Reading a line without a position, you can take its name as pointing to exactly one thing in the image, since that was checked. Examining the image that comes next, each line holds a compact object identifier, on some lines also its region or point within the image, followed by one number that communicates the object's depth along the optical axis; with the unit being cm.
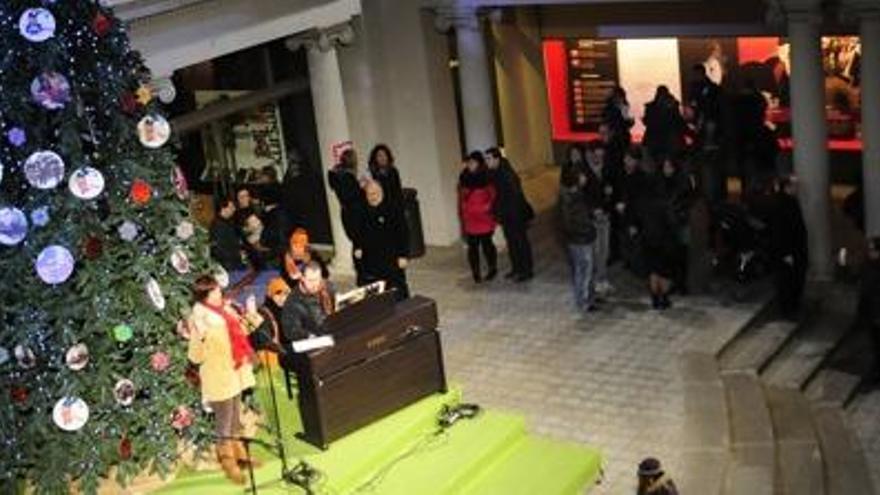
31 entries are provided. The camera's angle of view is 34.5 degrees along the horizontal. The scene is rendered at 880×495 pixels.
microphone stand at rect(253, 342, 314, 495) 1042
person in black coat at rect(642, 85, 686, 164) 1745
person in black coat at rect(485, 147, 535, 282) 1611
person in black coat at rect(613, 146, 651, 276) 1552
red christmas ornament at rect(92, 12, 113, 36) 975
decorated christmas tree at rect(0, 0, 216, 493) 954
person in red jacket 1619
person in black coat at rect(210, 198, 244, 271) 1414
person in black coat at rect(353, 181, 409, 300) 1423
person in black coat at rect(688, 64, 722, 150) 1769
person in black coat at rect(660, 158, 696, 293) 1502
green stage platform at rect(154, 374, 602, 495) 1081
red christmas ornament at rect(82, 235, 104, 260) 987
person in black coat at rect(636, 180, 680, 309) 1497
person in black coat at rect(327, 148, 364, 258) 1452
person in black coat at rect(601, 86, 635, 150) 1769
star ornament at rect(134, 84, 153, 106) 1012
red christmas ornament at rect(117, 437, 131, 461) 1041
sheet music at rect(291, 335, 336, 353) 1077
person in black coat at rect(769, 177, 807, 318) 1474
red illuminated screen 1859
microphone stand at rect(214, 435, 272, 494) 1020
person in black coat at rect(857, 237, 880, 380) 1344
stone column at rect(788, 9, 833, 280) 1536
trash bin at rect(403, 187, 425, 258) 1791
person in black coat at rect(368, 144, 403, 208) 1523
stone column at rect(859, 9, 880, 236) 1483
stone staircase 1209
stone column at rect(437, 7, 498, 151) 1761
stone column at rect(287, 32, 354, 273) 1677
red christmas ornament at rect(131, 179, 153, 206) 1003
